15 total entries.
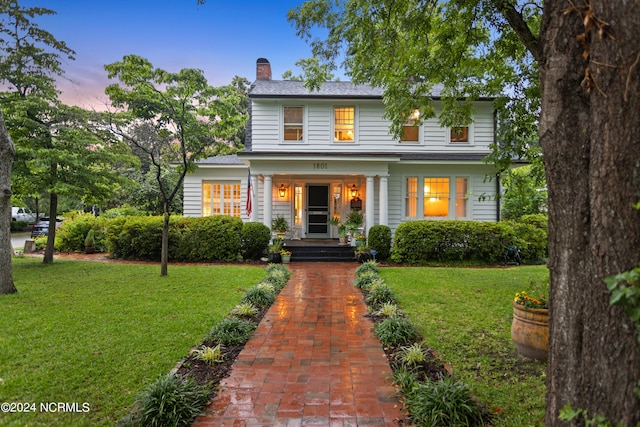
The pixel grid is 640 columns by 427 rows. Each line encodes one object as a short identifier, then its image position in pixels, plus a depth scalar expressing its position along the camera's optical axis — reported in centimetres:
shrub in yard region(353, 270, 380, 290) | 804
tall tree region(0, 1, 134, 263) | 937
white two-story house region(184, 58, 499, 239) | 1332
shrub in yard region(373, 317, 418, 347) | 461
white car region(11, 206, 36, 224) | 3062
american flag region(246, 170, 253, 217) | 1262
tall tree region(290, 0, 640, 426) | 179
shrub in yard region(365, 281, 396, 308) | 661
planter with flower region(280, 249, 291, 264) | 1176
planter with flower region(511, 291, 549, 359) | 393
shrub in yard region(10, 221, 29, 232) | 2681
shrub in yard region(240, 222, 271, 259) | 1195
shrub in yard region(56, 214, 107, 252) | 1417
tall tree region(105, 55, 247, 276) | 805
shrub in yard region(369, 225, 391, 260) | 1196
